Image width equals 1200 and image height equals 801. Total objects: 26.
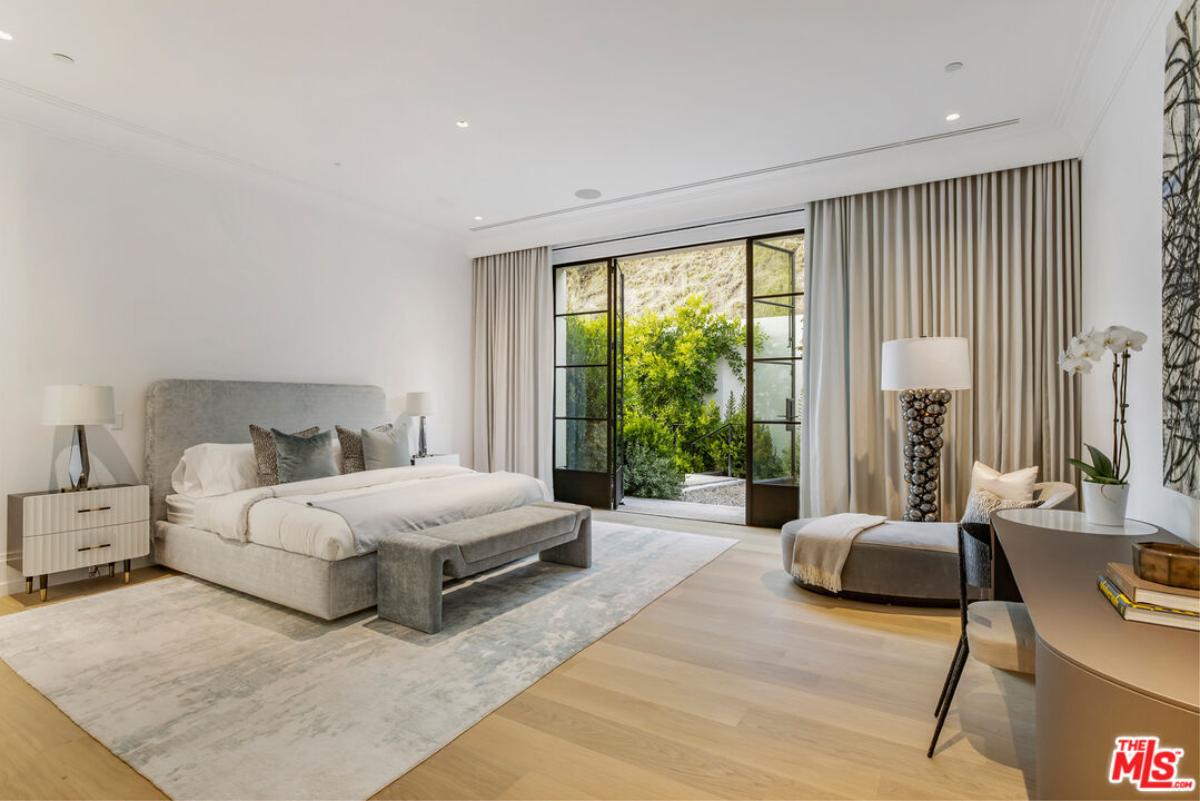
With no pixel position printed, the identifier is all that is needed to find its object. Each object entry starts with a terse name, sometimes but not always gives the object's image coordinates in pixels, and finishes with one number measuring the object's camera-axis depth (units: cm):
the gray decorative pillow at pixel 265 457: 407
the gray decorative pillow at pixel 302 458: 406
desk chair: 183
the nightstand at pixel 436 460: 562
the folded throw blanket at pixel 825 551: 340
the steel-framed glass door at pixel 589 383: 620
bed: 306
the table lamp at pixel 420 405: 566
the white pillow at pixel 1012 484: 329
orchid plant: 221
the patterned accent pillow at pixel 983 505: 314
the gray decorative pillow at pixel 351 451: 466
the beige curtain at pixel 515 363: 635
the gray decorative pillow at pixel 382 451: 467
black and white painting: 193
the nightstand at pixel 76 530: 330
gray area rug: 192
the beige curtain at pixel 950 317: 406
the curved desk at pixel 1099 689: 96
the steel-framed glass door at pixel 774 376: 523
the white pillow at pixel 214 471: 395
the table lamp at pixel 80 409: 336
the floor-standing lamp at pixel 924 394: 367
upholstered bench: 293
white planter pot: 219
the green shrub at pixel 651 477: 743
